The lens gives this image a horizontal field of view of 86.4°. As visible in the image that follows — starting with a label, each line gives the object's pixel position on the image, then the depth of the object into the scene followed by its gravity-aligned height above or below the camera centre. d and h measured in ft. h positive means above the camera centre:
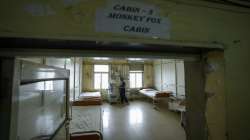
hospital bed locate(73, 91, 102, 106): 15.47 -3.20
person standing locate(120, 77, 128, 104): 25.89 -3.23
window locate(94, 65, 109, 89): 27.48 -0.13
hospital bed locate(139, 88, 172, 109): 20.15 -3.18
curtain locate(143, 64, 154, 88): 29.55 -0.13
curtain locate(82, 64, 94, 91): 26.52 -0.33
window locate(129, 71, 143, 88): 29.21 -0.79
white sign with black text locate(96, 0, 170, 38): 2.41 +1.08
